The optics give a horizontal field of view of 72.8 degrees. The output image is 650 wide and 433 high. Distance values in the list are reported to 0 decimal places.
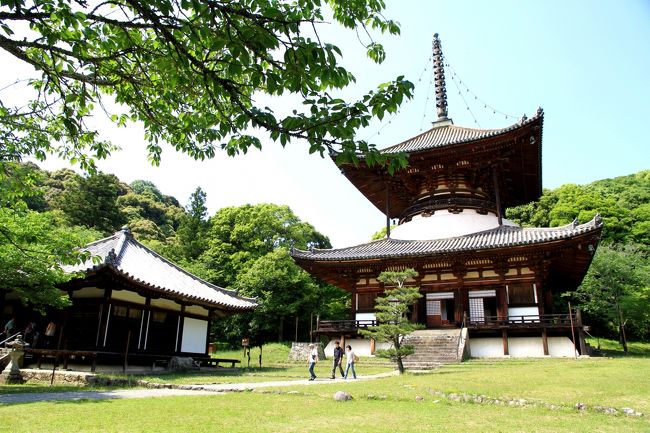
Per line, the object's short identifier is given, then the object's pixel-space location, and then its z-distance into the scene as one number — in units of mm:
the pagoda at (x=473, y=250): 19203
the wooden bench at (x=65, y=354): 14077
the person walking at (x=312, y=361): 14090
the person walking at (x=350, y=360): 14102
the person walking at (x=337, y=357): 14618
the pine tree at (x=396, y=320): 14805
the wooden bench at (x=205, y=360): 20844
